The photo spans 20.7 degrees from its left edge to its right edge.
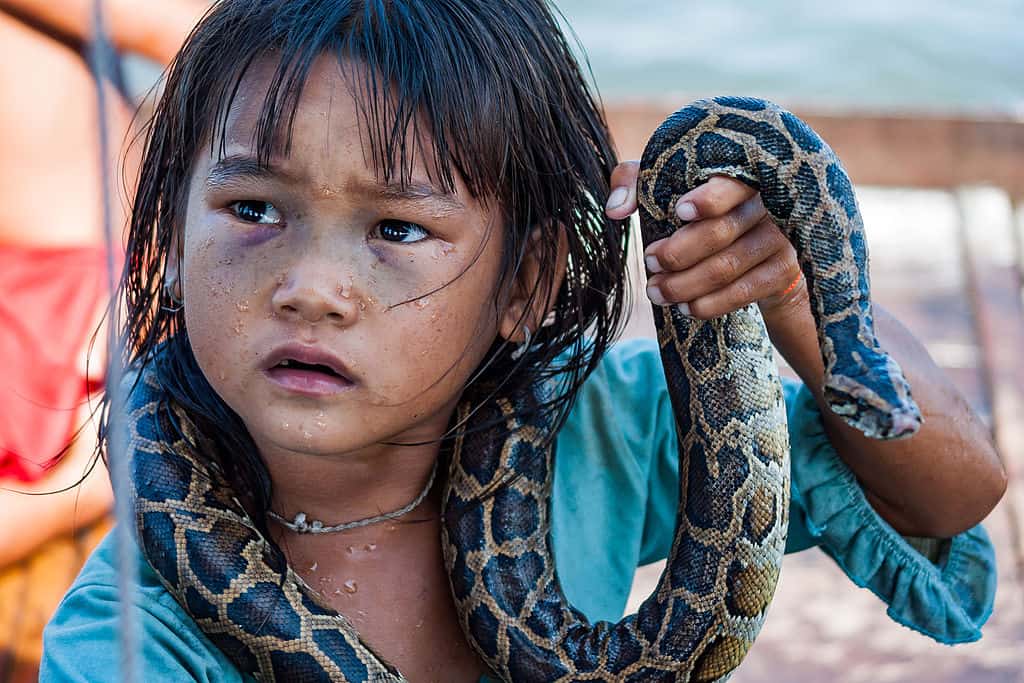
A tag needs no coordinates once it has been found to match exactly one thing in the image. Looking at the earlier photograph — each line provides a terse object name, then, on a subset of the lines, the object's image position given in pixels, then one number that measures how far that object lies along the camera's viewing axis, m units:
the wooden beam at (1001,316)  1.92
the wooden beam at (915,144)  2.88
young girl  1.00
